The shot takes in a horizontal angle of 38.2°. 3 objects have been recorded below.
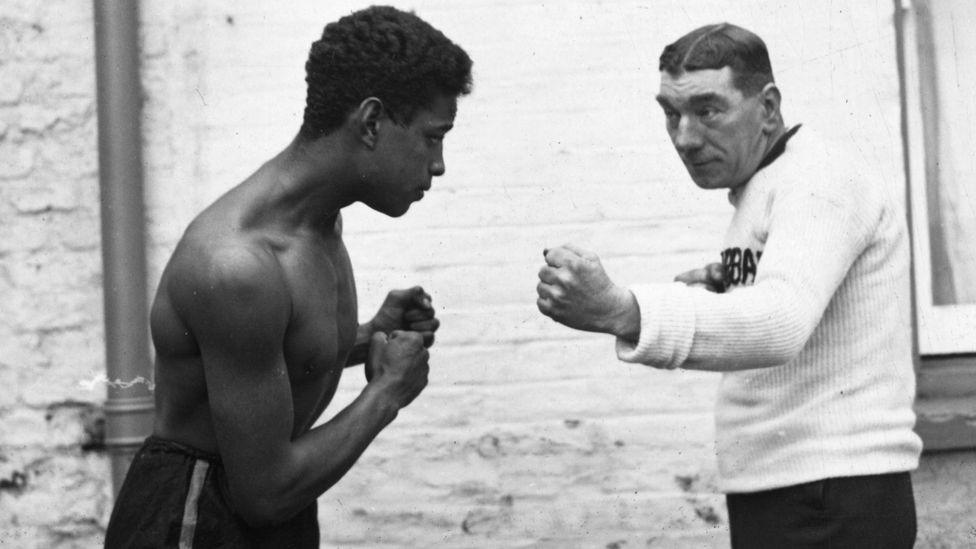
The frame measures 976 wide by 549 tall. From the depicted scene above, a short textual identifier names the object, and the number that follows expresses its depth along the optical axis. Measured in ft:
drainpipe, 14.96
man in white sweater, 8.54
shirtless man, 9.06
